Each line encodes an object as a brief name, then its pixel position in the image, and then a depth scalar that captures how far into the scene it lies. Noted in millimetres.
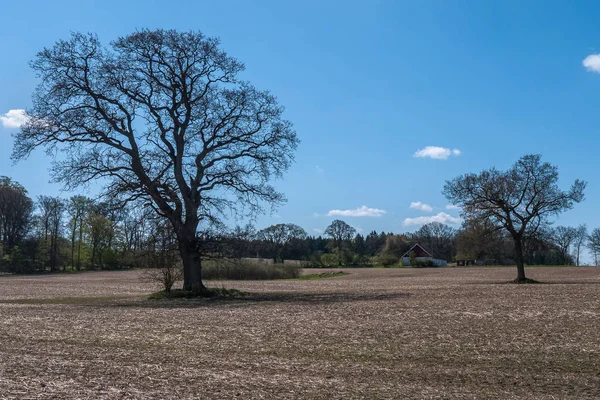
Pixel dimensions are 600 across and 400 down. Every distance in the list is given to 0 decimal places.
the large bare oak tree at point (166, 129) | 30891
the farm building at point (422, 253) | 128050
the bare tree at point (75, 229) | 92762
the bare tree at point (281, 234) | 126812
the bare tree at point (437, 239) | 147275
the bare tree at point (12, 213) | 95188
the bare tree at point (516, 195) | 43156
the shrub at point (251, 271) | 64875
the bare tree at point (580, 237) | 144500
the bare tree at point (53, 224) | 103938
